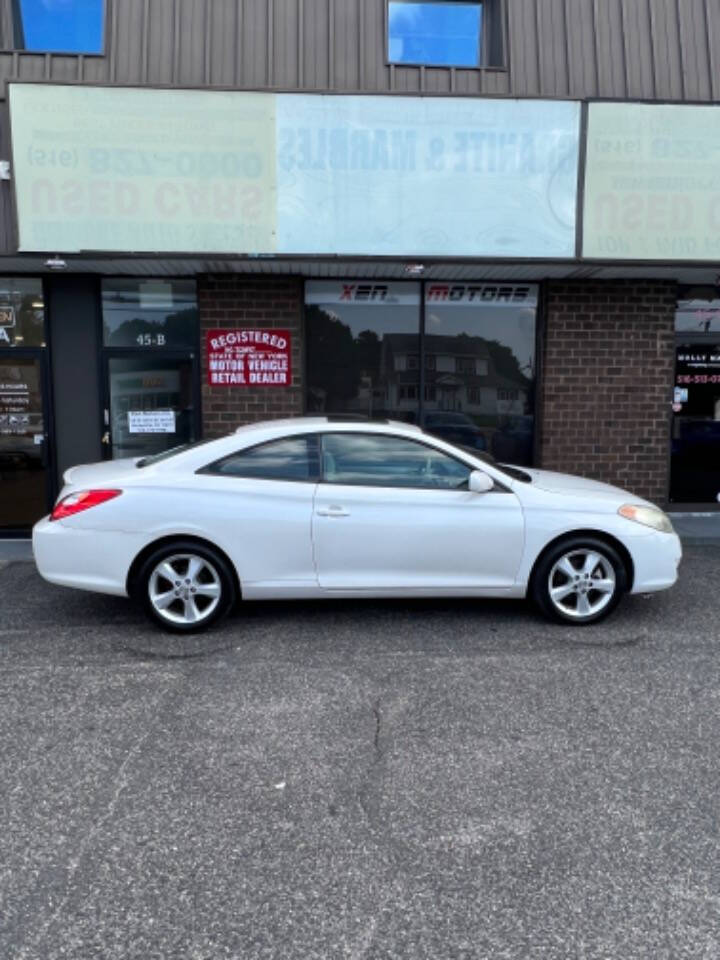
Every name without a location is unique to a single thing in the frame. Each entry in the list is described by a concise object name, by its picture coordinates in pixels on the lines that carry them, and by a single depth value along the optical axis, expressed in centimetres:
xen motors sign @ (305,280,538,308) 869
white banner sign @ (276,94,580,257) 720
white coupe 507
